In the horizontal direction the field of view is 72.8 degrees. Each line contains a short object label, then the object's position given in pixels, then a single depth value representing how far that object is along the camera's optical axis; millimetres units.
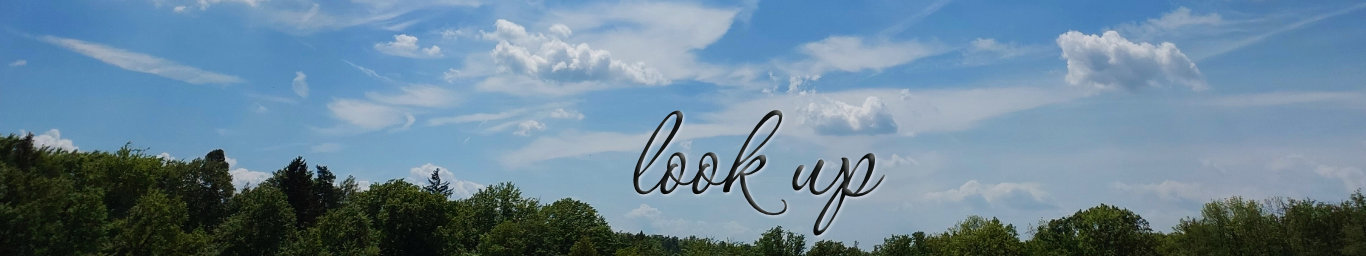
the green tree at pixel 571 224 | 90375
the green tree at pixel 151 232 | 54344
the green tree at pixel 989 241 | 87938
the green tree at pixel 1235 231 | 74562
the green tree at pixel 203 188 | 92625
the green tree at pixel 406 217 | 83000
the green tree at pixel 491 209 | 98812
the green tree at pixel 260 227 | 63094
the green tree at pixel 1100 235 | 87000
